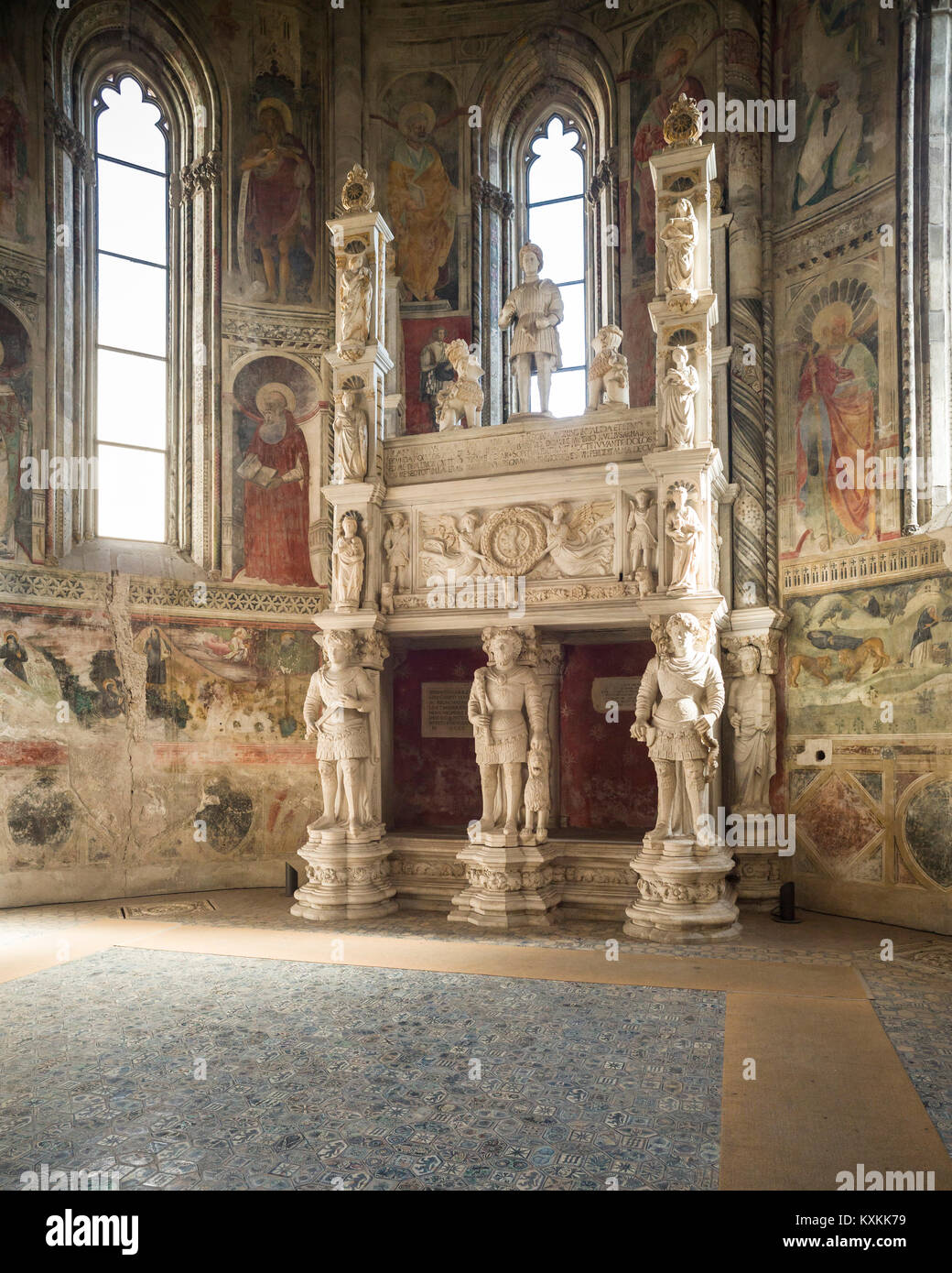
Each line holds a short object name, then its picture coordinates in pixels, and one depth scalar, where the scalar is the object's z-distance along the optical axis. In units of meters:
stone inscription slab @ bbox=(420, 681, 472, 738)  12.00
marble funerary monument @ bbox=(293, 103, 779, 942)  9.27
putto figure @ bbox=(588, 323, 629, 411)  10.48
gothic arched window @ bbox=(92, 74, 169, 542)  12.71
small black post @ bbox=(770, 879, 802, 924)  9.90
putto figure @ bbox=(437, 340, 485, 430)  11.20
